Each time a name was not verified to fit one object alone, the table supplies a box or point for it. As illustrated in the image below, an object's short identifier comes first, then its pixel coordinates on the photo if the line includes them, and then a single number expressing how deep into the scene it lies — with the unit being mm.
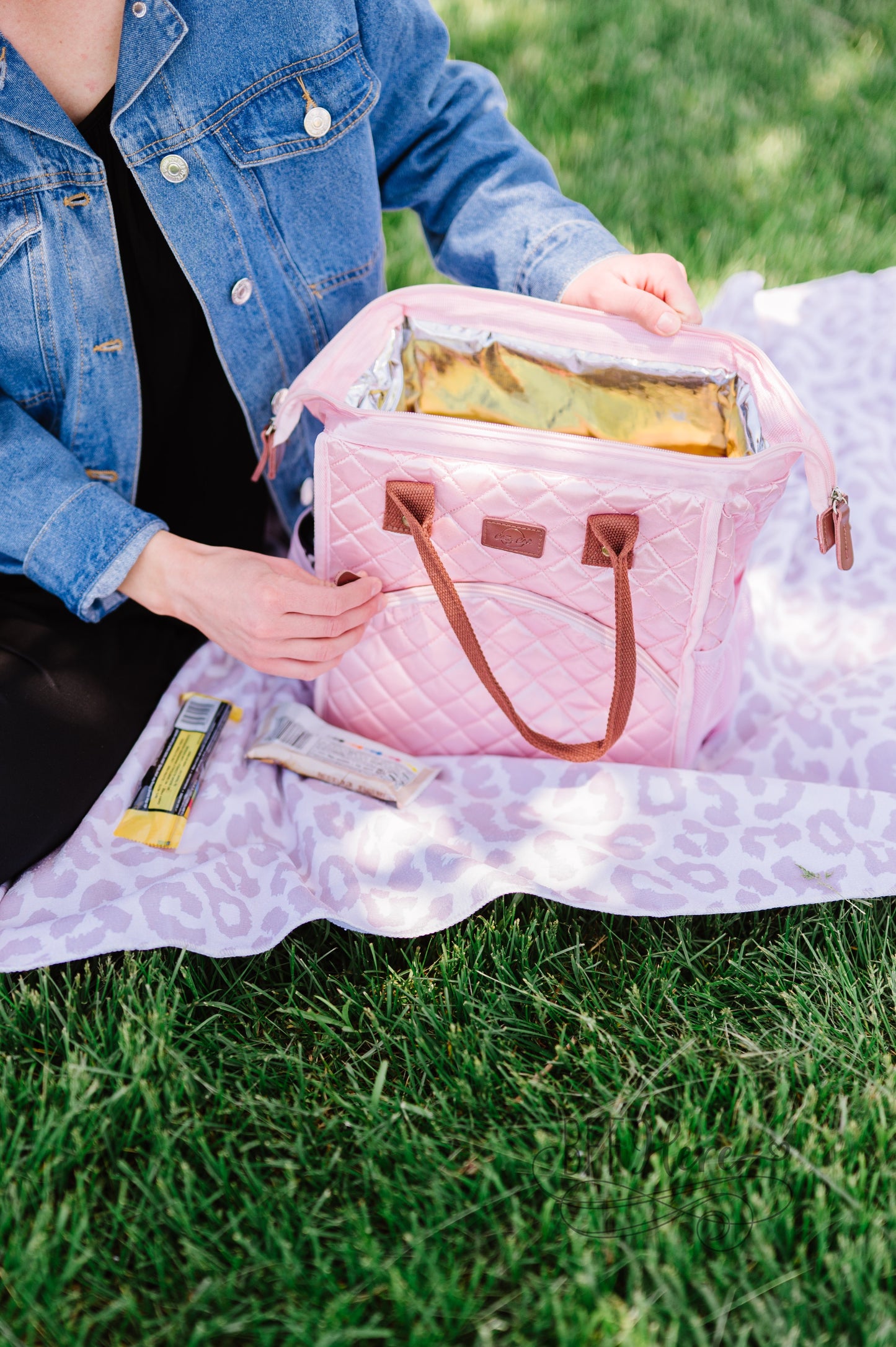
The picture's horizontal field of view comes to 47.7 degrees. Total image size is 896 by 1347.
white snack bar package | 1226
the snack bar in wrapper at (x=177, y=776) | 1199
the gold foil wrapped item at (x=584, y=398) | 1160
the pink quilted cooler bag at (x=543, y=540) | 1024
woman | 1060
